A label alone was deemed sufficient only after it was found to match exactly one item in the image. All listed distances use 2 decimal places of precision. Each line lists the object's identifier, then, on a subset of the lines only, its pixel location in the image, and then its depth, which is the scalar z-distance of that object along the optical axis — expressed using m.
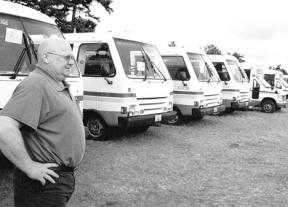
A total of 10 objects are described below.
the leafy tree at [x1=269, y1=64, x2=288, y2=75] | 54.10
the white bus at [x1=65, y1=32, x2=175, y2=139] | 8.28
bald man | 2.35
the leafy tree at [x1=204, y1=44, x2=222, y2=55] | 46.50
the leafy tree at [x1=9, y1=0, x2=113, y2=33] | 21.34
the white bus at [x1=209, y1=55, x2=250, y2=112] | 15.09
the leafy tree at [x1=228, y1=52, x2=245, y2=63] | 51.53
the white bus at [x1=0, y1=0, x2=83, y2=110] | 5.05
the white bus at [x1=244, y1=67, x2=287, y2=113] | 18.61
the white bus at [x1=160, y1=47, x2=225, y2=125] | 11.42
